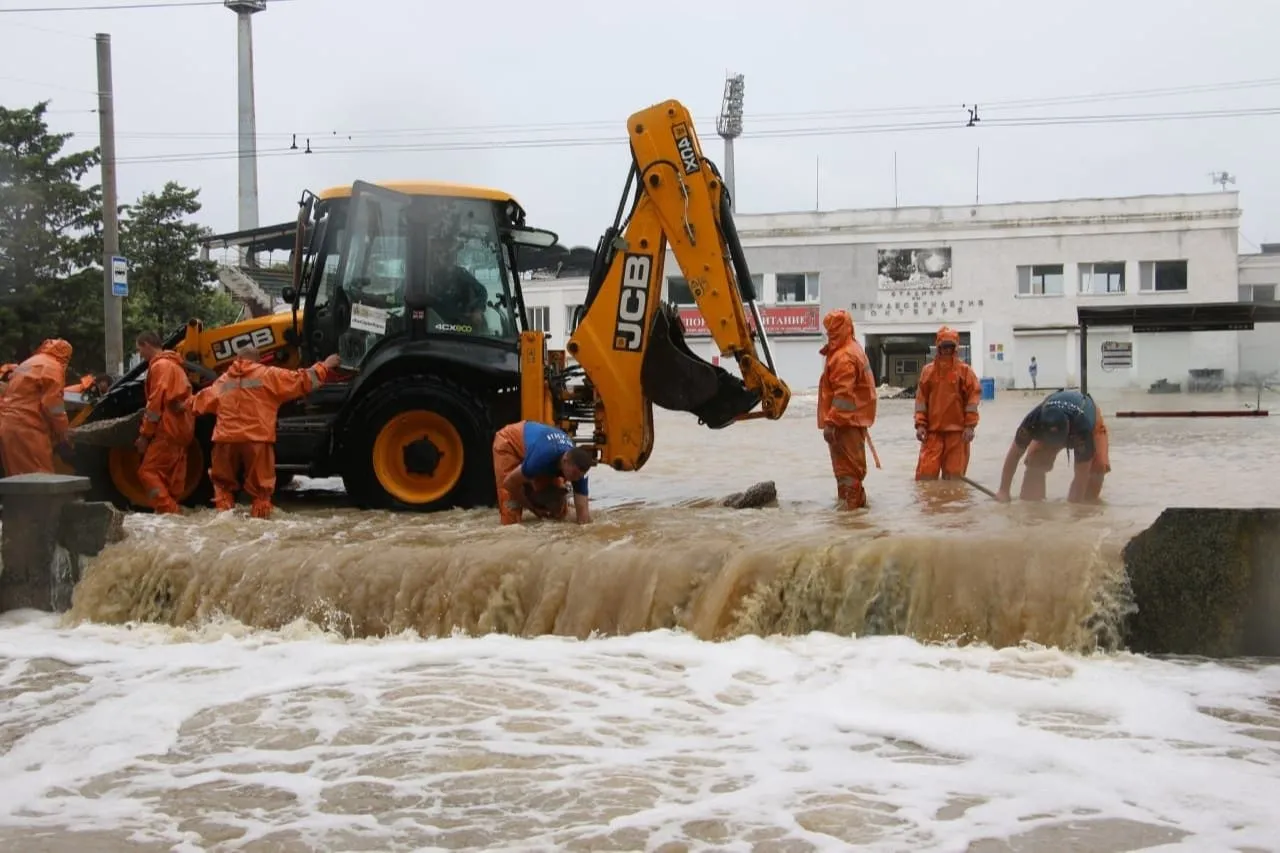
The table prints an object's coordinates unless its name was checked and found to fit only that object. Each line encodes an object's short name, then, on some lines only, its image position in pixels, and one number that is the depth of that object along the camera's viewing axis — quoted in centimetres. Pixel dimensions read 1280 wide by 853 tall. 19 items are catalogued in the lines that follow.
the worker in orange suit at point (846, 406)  955
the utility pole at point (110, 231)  1733
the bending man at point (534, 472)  852
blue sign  1727
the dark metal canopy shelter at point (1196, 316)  2156
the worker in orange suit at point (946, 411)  1041
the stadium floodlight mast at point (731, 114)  5419
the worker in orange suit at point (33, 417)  1013
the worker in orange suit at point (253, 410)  955
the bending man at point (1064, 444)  910
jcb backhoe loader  970
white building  4244
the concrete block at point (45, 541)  839
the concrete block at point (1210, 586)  648
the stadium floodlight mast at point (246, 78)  3413
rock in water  1021
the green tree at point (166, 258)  3036
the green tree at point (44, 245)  2389
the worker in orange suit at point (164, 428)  980
